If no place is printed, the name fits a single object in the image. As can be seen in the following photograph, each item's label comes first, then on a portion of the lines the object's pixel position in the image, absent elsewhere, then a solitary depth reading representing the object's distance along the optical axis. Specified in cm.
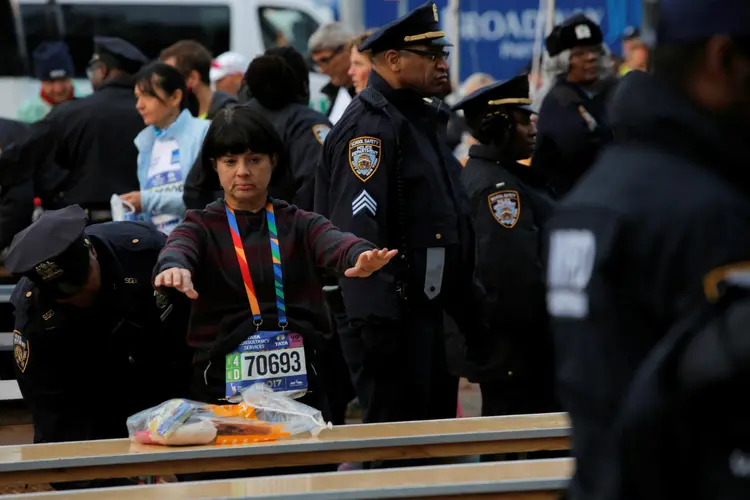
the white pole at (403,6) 3450
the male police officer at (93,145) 1520
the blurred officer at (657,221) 377
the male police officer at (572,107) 1463
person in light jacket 1312
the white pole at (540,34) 2708
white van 3381
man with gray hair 1581
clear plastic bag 825
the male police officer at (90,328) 889
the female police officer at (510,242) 1154
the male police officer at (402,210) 1030
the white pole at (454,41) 2750
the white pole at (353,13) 3747
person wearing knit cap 2097
